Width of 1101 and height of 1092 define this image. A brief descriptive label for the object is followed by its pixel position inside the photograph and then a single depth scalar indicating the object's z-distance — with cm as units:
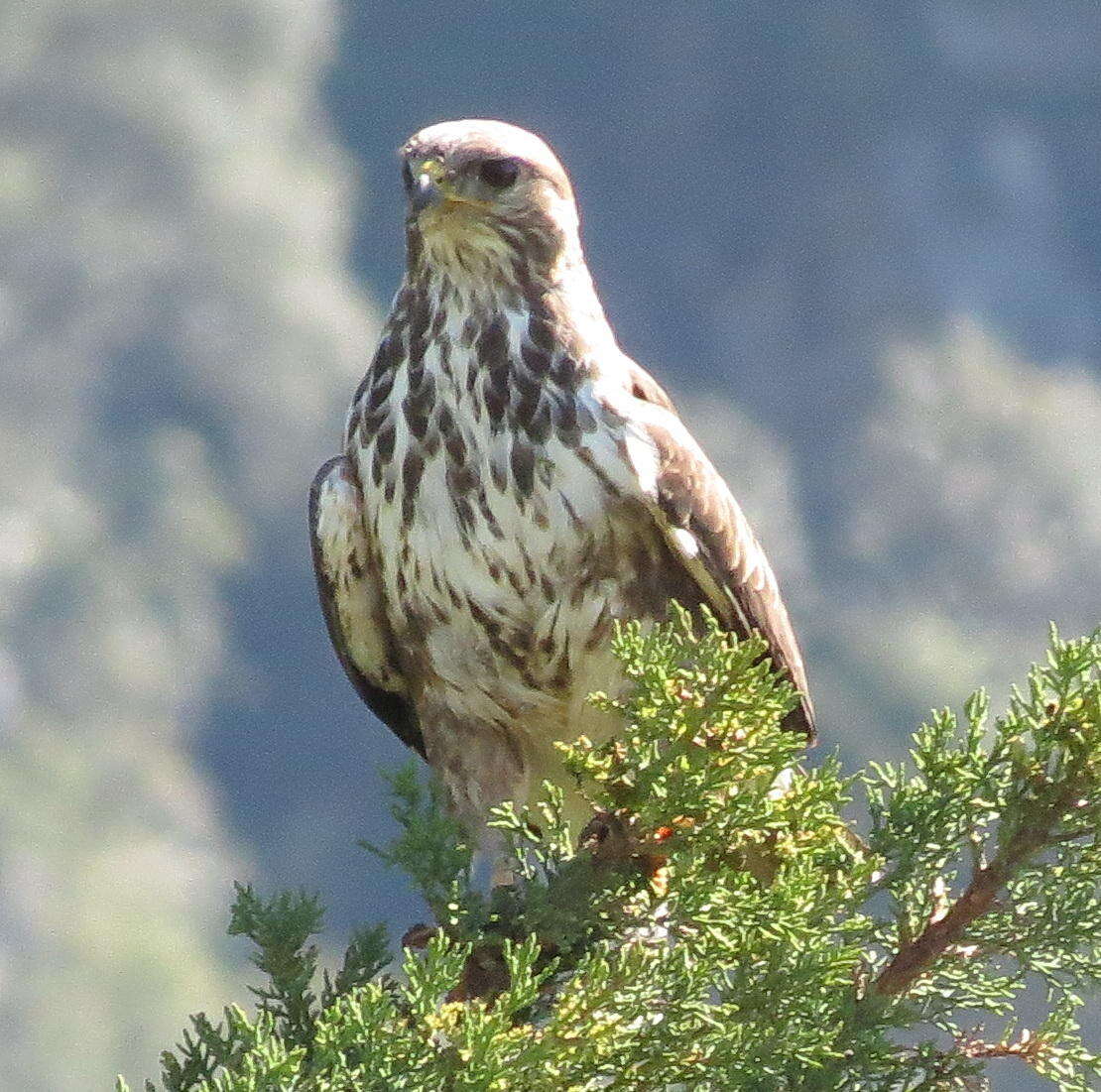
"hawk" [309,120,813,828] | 896
